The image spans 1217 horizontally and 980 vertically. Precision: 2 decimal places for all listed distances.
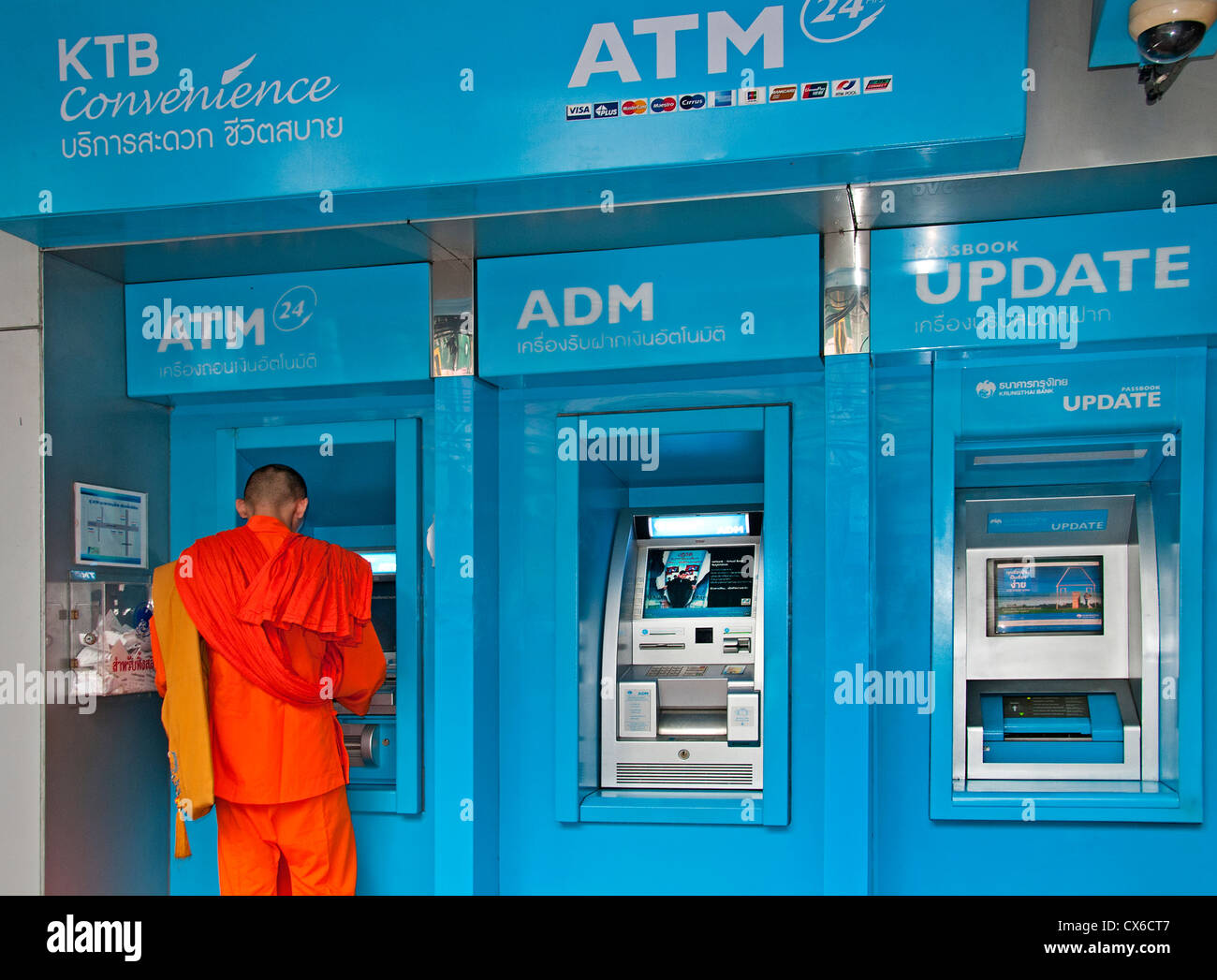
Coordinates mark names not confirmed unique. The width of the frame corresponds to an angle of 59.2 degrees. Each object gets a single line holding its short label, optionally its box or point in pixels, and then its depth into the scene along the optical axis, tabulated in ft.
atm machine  13.82
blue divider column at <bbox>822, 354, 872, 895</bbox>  11.65
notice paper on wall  12.35
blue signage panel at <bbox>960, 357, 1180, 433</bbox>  11.86
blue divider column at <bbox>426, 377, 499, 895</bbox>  12.55
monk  11.65
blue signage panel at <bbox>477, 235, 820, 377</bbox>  11.91
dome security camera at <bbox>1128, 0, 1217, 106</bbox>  8.30
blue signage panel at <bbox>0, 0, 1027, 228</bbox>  9.07
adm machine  12.76
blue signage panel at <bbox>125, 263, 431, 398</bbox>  12.87
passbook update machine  12.16
